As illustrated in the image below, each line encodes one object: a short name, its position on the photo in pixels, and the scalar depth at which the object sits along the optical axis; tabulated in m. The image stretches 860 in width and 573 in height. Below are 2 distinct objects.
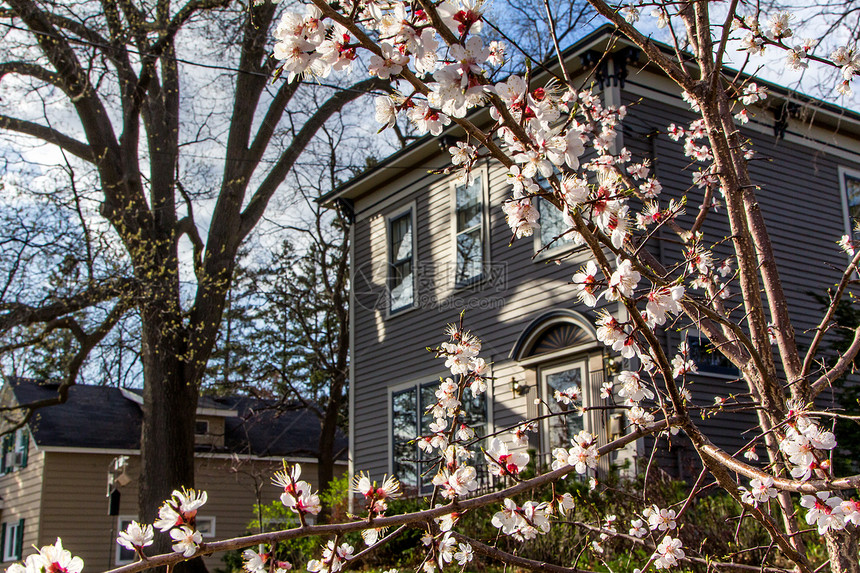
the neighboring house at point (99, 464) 19.56
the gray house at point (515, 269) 10.50
